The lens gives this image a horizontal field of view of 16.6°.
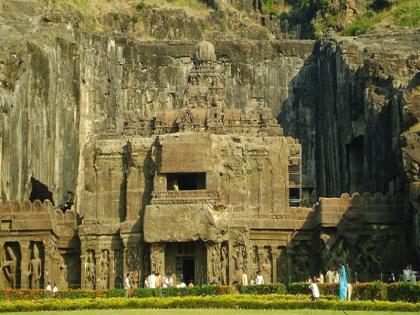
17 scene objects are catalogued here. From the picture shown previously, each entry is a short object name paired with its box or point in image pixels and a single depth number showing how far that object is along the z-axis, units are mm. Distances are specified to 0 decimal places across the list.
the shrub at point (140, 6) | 100125
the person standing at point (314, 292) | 51719
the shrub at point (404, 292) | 51134
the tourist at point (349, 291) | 52344
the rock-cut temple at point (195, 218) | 68938
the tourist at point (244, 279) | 64625
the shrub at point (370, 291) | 52656
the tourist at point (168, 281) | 62591
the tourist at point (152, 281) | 64188
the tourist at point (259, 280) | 64525
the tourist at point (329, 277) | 64613
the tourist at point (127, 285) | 57178
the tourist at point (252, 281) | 67075
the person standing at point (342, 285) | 51938
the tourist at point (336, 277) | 63825
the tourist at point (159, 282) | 64438
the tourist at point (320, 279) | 63188
